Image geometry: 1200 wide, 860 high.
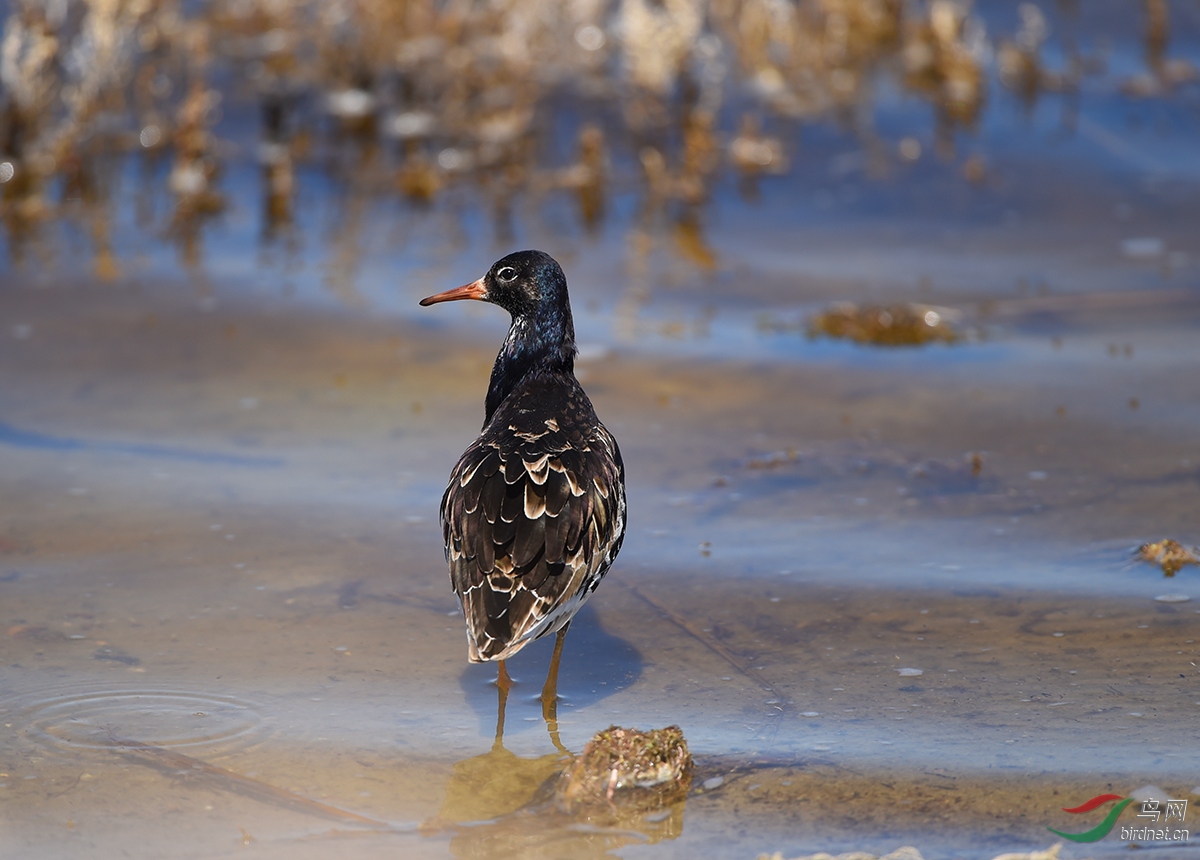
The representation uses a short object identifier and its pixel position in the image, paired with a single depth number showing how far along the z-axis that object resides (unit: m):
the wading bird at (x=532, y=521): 9.76
